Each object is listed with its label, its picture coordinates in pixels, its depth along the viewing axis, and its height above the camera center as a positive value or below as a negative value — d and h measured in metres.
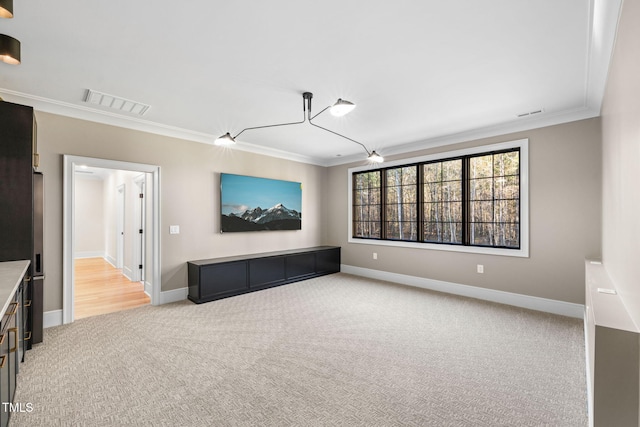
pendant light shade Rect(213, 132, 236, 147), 3.68 +0.92
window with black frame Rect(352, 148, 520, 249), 4.44 +0.21
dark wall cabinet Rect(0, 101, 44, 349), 2.52 +0.29
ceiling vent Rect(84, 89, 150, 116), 3.27 +1.31
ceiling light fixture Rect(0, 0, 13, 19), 1.38 +0.96
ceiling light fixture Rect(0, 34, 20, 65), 2.14 +1.21
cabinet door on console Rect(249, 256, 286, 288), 5.04 -0.99
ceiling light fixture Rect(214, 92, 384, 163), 2.81 +1.04
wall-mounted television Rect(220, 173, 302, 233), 5.16 +0.21
